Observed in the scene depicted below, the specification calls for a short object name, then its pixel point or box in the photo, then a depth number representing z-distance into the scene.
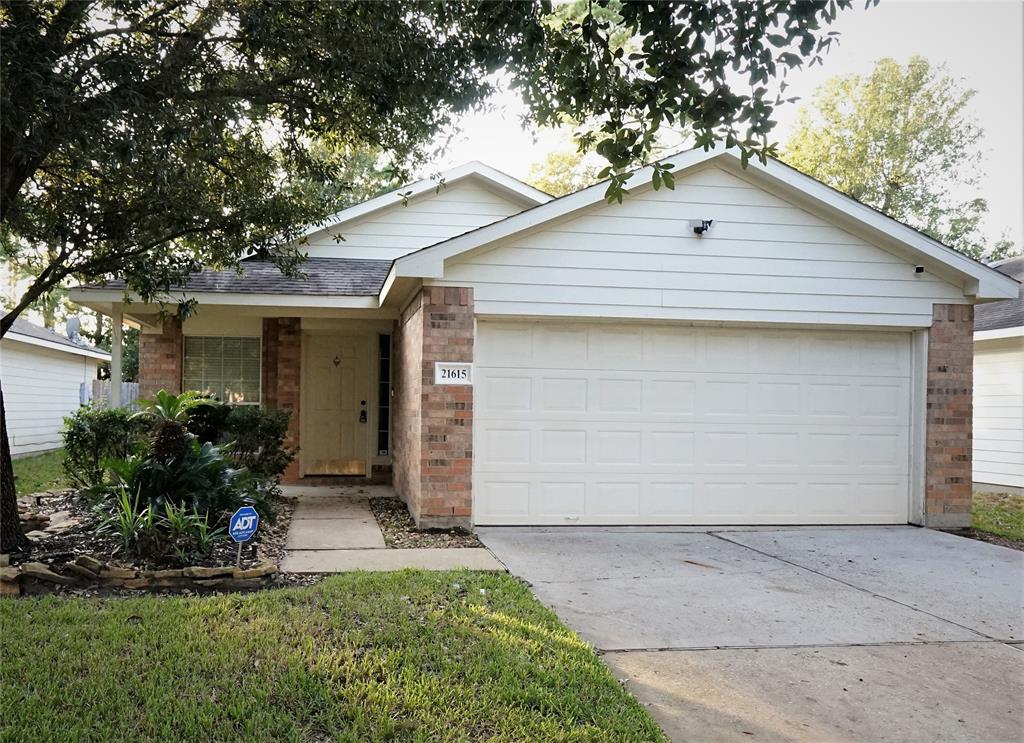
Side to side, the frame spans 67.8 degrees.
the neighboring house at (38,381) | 17.22
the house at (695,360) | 8.08
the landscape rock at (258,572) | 5.53
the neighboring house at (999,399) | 12.98
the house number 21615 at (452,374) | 7.94
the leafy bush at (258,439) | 9.29
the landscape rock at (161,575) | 5.47
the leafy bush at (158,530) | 5.90
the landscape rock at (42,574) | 5.36
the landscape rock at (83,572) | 5.48
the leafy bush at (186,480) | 6.49
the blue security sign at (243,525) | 5.54
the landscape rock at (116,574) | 5.46
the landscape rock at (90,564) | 5.48
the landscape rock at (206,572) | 5.50
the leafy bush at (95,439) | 8.59
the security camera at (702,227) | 8.32
